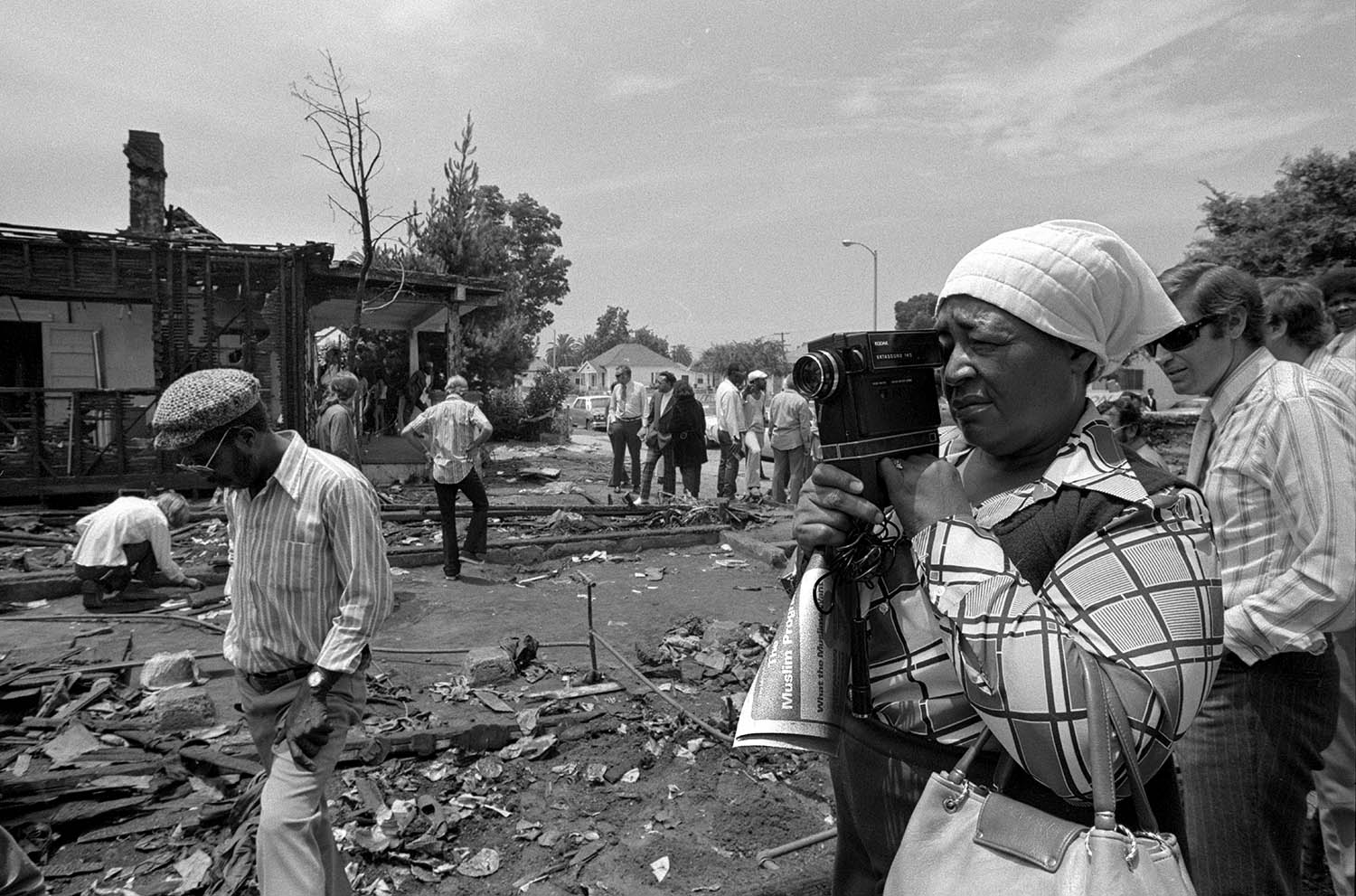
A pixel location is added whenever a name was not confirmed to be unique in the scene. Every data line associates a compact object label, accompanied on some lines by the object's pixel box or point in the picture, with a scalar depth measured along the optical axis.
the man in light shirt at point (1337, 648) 2.90
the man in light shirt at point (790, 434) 12.21
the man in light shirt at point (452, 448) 8.82
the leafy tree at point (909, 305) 49.48
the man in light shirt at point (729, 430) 13.70
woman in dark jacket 13.13
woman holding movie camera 1.12
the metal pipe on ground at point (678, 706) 4.93
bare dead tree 13.09
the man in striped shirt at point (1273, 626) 2.26
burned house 13.39
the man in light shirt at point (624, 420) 14.40
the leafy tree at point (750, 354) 80.00
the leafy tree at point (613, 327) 119.31
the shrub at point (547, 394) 30.65
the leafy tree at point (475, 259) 26.62
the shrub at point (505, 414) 28.12
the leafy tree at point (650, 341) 124.88
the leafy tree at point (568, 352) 95.38
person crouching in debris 7.96
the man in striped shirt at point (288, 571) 2.87
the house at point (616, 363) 94.19
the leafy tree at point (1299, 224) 21.75
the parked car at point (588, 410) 42.56
